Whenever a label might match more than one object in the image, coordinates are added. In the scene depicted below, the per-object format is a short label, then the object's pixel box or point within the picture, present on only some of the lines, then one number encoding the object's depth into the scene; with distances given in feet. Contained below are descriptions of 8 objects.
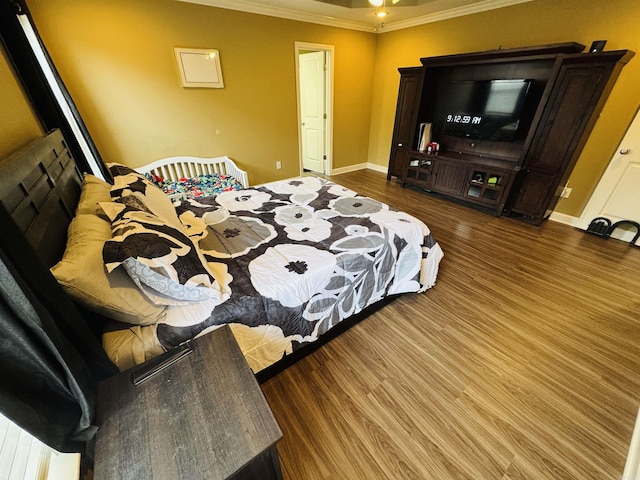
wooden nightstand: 2.16
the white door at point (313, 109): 14.17
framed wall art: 9.73
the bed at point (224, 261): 3.15
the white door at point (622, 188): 8.32
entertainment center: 8.44
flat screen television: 9.82
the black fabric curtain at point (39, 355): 1.83
